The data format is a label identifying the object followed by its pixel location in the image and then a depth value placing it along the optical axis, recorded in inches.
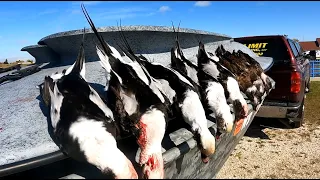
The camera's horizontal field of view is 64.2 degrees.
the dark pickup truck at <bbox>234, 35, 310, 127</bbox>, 195.9
